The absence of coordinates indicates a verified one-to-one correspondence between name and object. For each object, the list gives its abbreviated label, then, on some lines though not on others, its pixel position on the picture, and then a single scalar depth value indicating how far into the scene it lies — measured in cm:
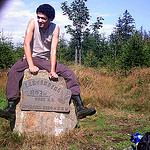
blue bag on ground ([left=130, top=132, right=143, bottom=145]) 269
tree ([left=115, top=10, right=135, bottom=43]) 3747
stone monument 342
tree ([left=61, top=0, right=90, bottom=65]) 1877
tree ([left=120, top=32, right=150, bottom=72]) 1041
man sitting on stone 336
